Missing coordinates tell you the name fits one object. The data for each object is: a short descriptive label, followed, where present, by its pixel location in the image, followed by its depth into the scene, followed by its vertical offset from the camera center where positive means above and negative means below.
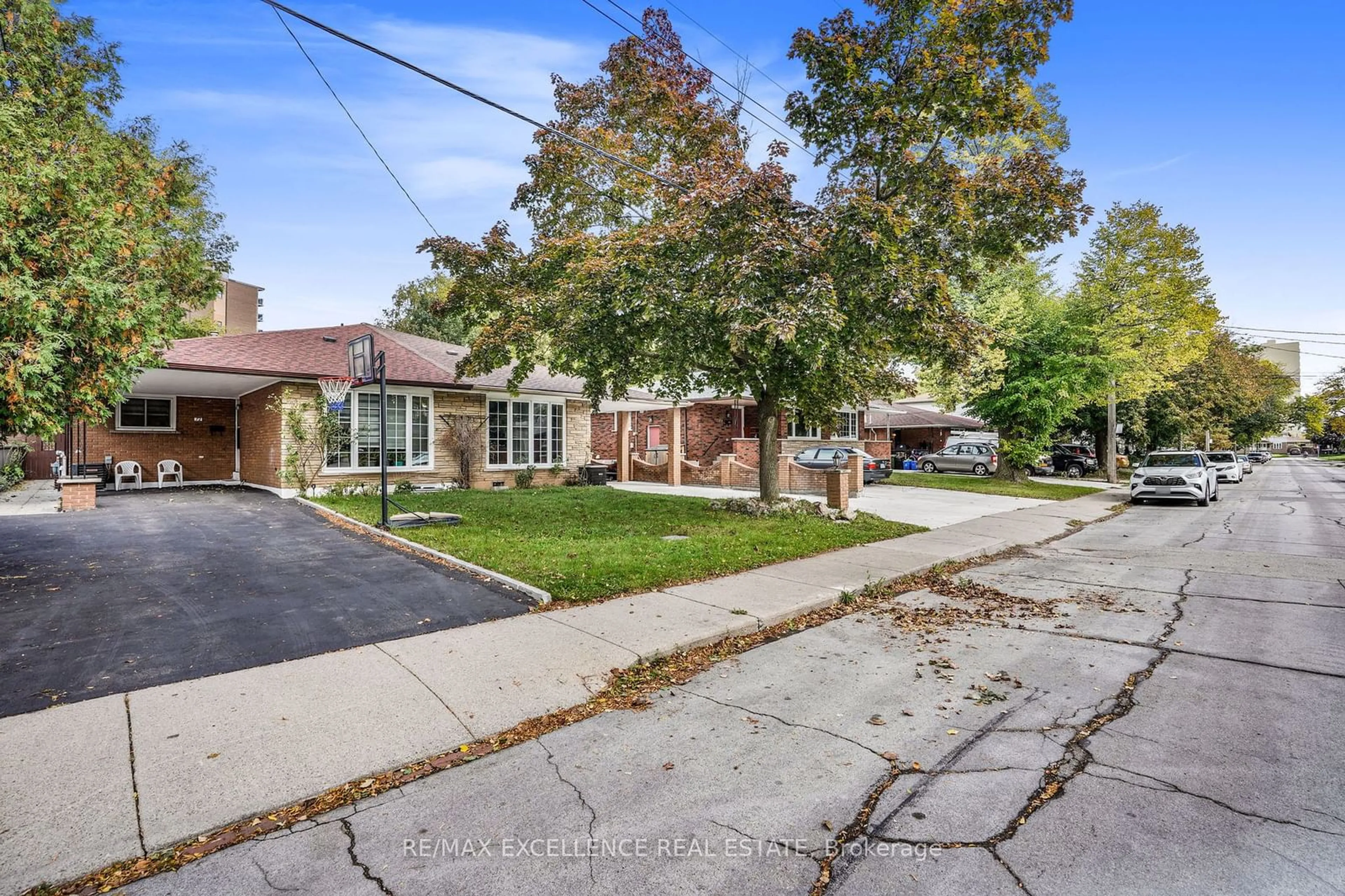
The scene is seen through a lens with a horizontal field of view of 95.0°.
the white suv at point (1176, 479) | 18.08 -1.30
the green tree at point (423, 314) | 37.44 +8.11
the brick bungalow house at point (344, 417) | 14.84 +0.50
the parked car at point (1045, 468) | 31.31 -1.69
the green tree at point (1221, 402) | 33.09 +2.10
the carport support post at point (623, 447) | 23.39 -0.43
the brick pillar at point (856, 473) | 18.97 -1.17
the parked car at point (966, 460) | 28.91 -1.18
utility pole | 25.23 -0.37
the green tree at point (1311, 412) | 72.31 +2.83
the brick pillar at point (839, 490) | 13.41 -1.19
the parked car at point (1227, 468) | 28.11 -1.48
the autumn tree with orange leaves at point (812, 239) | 9.21 +3.22
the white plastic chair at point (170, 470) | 16.69 -0.95
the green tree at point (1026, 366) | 20.92 +2.40
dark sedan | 22.02 -0.91
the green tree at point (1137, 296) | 22.41 +5.20
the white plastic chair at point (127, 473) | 15.99 -1.00
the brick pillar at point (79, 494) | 12.22 -1.19
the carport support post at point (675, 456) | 21.73 -0.73
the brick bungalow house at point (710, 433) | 25.89 +0.10
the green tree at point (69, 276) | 5.85 +1.67
